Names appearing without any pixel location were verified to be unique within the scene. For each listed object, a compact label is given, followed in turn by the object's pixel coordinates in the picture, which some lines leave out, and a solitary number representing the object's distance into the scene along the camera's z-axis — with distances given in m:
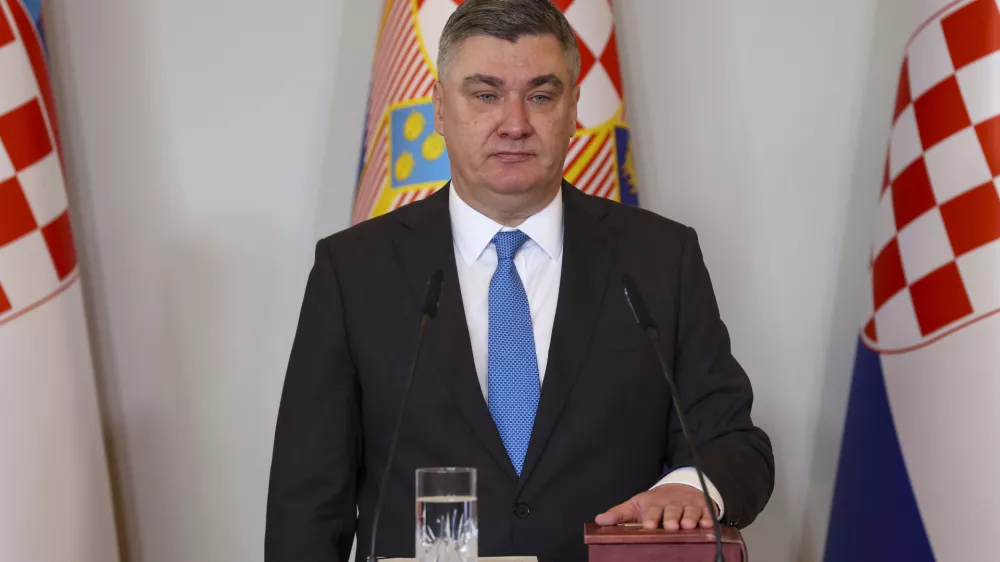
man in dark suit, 3.45
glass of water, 2.46
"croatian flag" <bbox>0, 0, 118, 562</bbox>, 4.65
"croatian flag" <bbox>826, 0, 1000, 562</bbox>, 4.73
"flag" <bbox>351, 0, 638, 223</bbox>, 5.24
